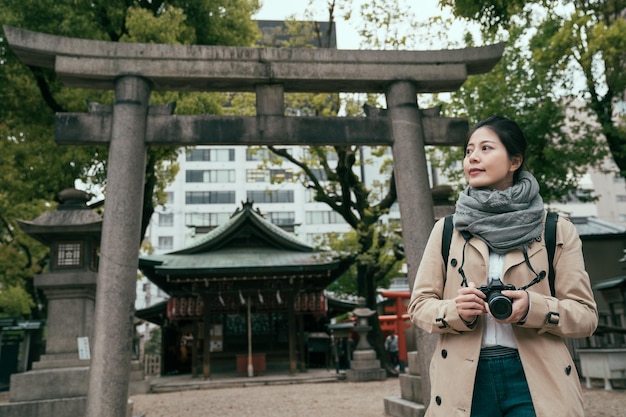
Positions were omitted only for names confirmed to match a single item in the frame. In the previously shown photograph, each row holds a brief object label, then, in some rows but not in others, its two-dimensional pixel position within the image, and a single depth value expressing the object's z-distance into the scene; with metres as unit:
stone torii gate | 6.36
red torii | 23.73
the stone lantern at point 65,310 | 7.58
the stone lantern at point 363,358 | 16.84
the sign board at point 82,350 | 8.06
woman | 1.92
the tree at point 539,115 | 13.27
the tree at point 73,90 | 11.04
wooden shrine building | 18.45
